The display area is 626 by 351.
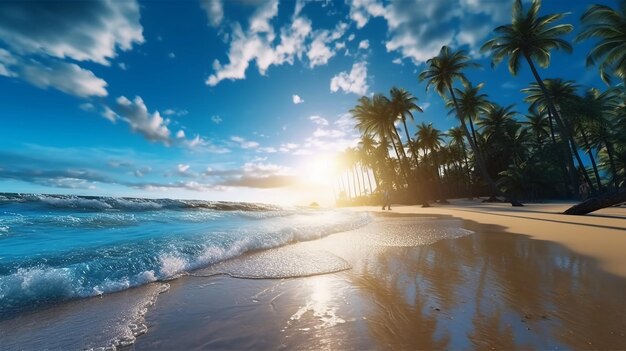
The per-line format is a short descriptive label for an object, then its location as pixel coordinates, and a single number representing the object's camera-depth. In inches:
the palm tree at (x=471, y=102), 1339.8
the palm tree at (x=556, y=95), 1088.8
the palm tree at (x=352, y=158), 2754.9
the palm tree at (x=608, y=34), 737.0
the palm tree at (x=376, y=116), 1406.3
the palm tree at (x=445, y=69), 1064.2
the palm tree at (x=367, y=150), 2203.6
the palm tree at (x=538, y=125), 1381.6
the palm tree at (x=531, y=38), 831.7
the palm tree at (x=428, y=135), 1665.8
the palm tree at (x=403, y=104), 1328.7
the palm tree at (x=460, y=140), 1644.9
